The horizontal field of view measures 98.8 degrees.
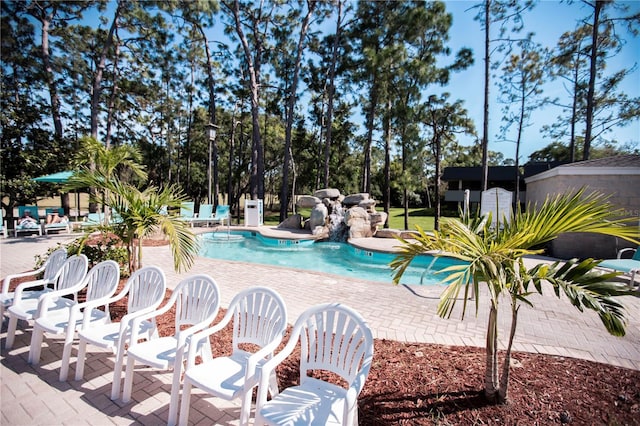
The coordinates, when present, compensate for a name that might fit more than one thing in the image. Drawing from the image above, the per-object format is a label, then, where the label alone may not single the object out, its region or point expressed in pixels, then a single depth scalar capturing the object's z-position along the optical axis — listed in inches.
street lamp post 435.2
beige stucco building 301.7
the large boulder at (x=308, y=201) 526.6
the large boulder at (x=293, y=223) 568.7
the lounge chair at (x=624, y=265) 189.9
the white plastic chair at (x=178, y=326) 77.9
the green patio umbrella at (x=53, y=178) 374.9
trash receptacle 584.9
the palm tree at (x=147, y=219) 135.2
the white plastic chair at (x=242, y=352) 69.1
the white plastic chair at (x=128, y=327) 88.0
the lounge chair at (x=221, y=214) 582.4
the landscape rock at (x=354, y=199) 527.8
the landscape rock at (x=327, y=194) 536.1
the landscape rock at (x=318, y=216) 499.5
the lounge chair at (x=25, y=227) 388.5
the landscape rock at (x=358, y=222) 459.2
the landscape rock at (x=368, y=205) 504.4
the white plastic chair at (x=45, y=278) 123.6
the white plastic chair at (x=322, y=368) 63.0
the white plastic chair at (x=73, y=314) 96.2
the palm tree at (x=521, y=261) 63.1
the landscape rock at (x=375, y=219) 481.1
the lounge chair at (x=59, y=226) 410.0
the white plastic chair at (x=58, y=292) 111.7
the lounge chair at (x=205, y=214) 564.0
